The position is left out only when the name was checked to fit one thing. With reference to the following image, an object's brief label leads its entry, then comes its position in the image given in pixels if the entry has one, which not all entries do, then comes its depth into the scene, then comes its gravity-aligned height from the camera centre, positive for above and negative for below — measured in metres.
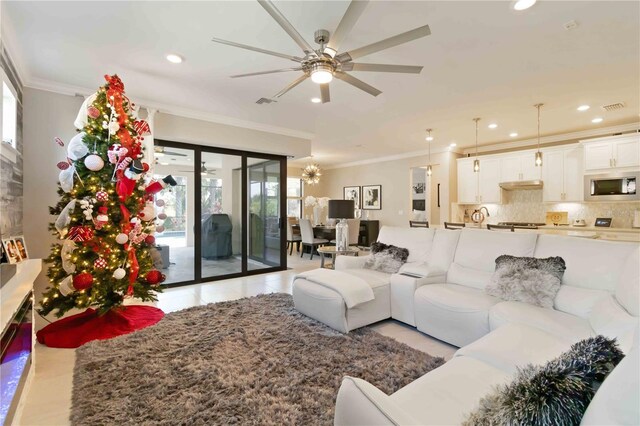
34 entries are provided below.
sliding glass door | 4.78 +0.00
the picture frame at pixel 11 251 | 2.52 -0.33
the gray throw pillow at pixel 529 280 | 2.36 -0.59
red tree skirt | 2.66 -1.13
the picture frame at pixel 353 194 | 9.30 +0.59
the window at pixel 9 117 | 2.67 +0.96
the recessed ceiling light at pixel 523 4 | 2.07 +1.50
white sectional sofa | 0.96 -0.75
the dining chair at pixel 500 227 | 4.55 -0.26
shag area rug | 1.74 -1.18
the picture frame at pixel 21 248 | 2.73 -0.32
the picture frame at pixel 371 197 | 8.74 +0.46
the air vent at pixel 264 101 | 3.79 +1.48
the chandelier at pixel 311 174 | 8.49 +1.13
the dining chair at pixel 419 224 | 5.26 -0.24
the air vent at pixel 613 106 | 4.14 +1.52
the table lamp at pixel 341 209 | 5.70 +0.06
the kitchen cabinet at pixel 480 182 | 6.45 +0.68
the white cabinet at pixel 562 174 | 5.39 +0.70
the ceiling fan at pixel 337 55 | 1.82 +1.19
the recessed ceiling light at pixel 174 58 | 2.83 +1.55
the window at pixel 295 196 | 9.65 +0.55
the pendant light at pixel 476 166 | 5.37 +0.85
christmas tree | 2.75 +0.01
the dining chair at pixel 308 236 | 7.04 -0.60
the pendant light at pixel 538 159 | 4.54 +0.81
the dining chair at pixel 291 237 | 7.84 -0.68
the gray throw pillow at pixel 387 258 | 3.50 -0.58
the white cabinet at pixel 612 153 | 4.69 +0.98
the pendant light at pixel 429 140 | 6.00 +1.56
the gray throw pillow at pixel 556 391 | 0.77 -0.52
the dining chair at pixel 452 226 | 4.90 -0.25
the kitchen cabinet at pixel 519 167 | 5.87 +0.91
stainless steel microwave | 4.74 +0.40
